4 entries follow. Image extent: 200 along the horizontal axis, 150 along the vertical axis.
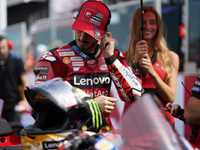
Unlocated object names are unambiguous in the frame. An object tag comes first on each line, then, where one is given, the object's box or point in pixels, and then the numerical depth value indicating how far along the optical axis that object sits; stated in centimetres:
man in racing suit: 487
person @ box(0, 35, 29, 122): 1140
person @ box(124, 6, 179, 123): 580
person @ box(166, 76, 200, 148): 430
